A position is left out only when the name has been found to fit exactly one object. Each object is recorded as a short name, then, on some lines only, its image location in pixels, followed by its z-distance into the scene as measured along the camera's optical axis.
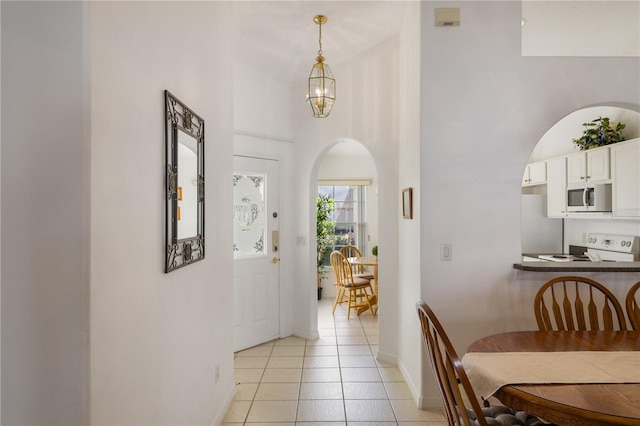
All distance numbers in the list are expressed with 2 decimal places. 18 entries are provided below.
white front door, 4.02
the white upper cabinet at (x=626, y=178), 3.33
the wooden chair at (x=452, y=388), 1.45
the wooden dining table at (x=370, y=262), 5.10
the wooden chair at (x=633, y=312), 2.18
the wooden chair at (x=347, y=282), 5.26
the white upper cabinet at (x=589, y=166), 3.67
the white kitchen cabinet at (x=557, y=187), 4.31
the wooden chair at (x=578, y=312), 2.20
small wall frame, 3.00
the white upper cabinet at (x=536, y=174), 4.72
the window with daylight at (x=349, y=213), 7.07
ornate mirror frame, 1.67
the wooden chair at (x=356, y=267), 5.60
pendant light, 3.11
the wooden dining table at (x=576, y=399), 1.26
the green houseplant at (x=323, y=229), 6.64
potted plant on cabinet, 3.72
